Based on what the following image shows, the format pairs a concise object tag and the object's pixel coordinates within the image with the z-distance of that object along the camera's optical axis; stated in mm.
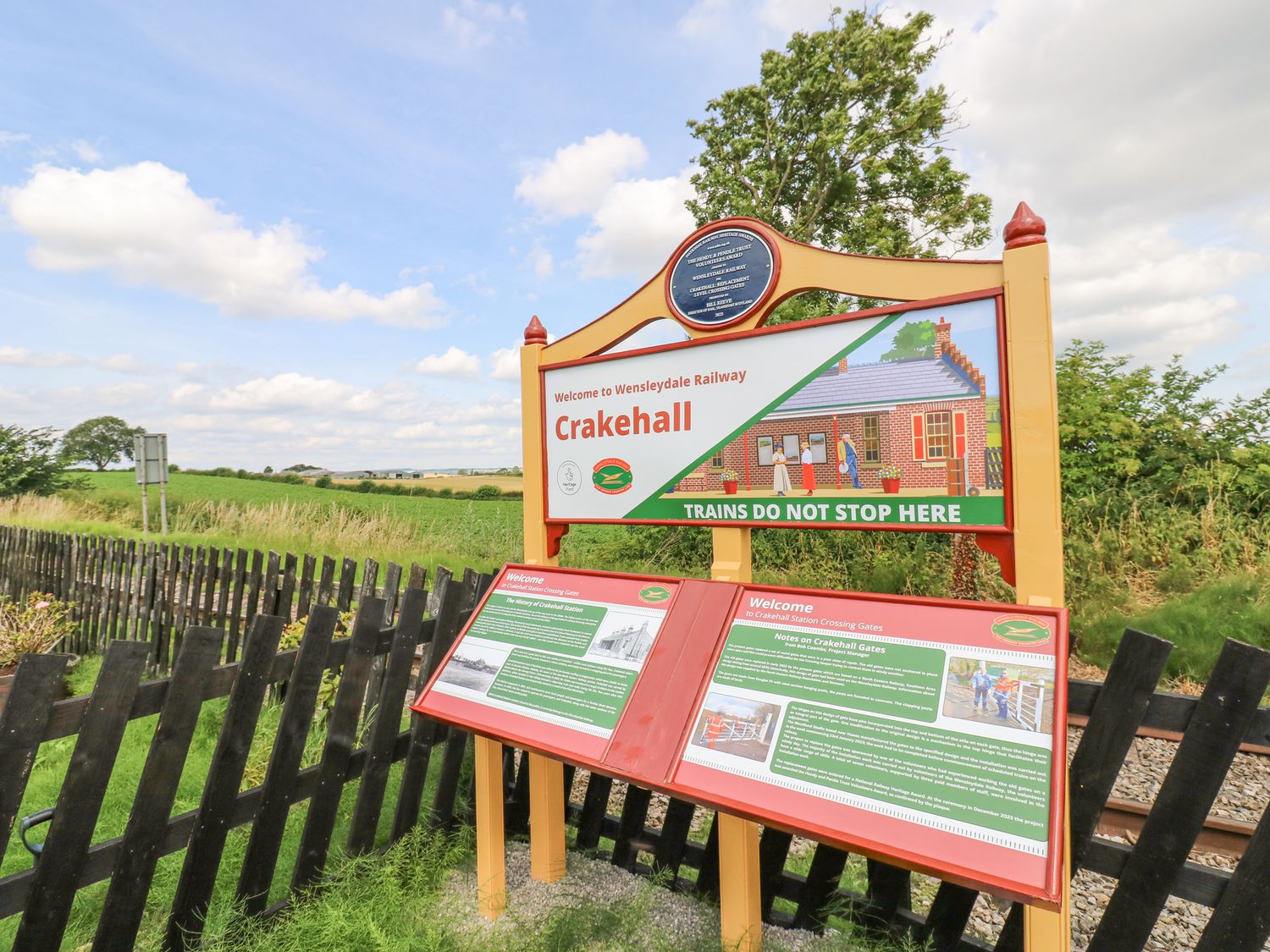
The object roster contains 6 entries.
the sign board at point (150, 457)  13969
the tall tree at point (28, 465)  19672
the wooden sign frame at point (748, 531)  1916
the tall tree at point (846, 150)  12734
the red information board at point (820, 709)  1524
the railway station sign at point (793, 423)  2031
